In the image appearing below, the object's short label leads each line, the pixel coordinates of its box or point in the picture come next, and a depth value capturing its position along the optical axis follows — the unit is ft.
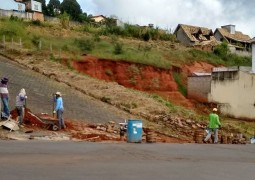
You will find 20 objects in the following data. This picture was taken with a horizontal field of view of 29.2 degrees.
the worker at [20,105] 69.67
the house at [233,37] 264.44
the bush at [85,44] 169.34
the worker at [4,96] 70.54
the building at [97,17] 318.24
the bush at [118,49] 170.50
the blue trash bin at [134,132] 66.90
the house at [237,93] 153.89
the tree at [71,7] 310.24
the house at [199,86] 163.43
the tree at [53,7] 303.29
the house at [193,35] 259.51
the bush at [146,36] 220.57
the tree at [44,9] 296.30
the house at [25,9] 228.12
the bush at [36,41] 159.06
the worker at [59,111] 72.49
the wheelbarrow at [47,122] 72.32
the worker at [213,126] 77.77
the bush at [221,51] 227.53
